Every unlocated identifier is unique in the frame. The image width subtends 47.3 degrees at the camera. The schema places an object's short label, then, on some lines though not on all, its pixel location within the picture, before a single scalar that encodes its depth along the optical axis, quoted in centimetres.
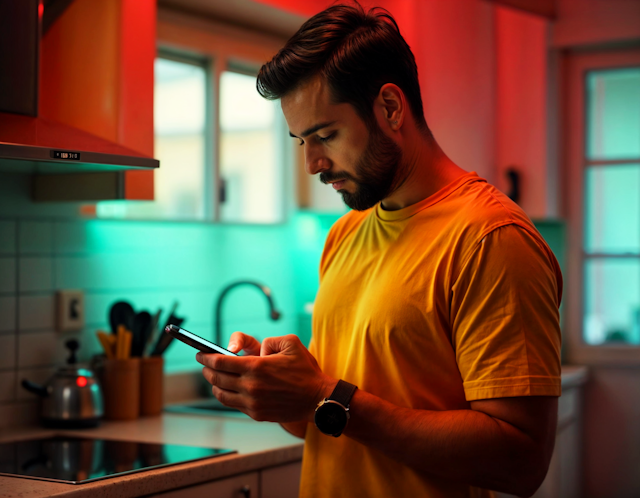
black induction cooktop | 142
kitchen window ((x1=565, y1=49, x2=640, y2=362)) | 304
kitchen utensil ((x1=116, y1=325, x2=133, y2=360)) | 204
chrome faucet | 236
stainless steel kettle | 187
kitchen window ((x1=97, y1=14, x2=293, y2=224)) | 241
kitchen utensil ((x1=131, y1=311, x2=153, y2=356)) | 209
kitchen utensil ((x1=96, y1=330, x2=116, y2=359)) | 205
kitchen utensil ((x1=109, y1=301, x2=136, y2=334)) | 210
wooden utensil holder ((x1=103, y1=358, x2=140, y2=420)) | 201
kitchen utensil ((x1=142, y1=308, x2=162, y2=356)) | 204
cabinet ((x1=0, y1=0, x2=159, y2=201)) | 180
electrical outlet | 204
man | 105
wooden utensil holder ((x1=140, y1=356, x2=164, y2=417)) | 207
